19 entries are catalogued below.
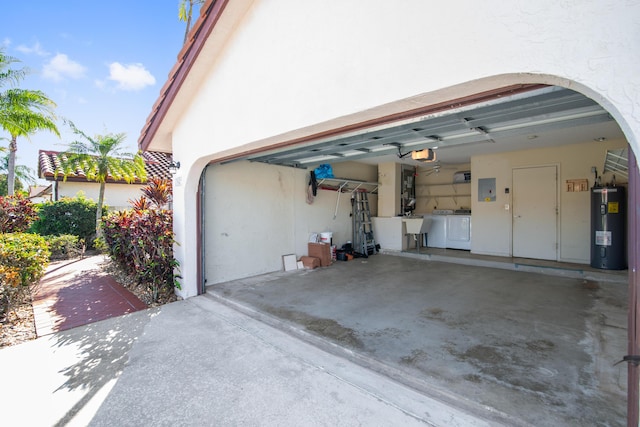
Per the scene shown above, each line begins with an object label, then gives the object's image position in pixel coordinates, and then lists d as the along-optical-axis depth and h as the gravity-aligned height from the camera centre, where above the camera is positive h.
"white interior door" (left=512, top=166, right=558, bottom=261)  7.77 -0.14
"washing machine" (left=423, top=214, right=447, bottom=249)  10.16 -0.86
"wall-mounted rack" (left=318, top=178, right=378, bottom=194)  8.70 +0.80
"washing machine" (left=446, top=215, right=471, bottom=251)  9.55 -0.80
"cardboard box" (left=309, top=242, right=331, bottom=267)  8.09 -1.22
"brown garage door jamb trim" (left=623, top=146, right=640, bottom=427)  1.57 -0.49
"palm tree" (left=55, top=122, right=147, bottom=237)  9.80 +1.85
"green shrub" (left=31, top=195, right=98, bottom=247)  10.31 -0.23
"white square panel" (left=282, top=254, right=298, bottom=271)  7.65 -1.41
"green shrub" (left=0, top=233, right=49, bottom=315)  4.39 -0.88
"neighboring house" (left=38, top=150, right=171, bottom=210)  11.86 +1.20
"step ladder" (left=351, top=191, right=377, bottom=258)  9.80 -0.55
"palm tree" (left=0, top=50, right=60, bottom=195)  7.50 +2.89
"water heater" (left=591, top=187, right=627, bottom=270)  6.48 -0.47
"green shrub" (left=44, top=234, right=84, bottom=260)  9.46 -1.15
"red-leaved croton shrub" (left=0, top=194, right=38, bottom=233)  8.05 -0.03
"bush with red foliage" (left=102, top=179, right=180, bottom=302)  5.52 -0.73
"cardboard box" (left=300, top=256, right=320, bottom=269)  7.84 -1.42
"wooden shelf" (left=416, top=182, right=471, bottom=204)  10.73 +0.62
